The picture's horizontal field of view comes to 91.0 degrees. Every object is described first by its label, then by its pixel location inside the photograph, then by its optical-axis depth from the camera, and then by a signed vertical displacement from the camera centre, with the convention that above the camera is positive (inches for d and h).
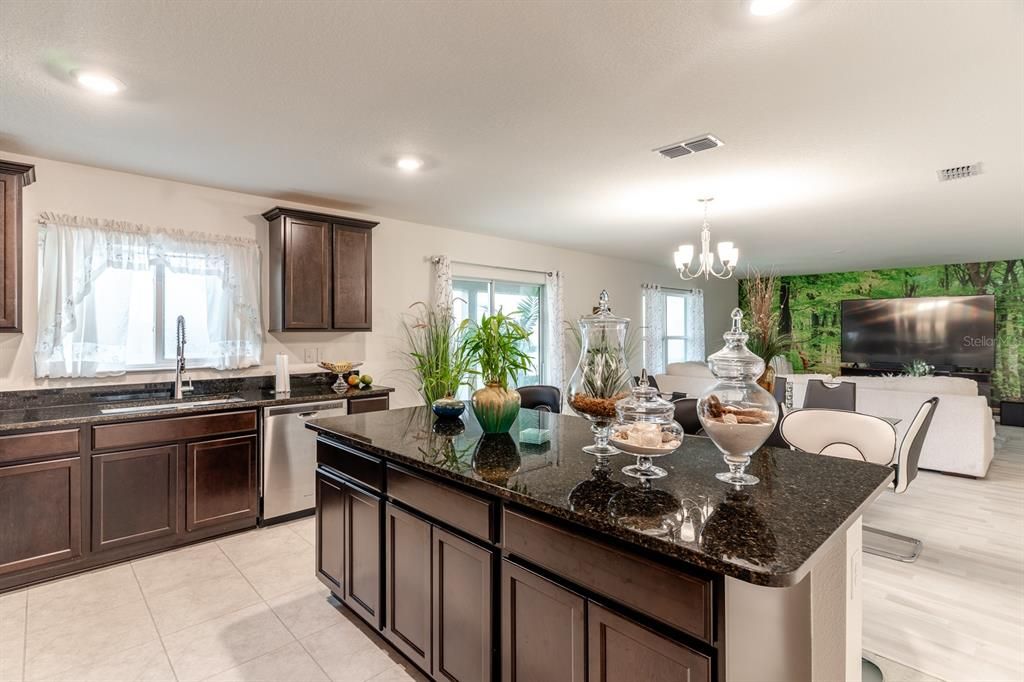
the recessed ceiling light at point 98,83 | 83.0 +44.4
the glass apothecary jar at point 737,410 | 54.7 -7.6
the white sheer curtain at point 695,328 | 338.6 +9.3
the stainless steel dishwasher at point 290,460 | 138.6 -33.0
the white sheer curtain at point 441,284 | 199.6 +23.3
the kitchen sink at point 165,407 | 120.5 -16.0
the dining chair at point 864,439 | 111.2 -22.4
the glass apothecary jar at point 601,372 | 67.2 -4.0
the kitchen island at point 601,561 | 43.1 -23.4
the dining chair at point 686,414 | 134.1 -19.4
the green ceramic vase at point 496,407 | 85.4 -11.1
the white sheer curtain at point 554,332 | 247.4 +5.0
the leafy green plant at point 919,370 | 270.2 -16.2
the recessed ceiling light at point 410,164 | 125.3 +45.5
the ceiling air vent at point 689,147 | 110.6 +44.3
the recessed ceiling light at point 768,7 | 64.8 +43.7
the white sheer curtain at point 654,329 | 301.1 +7.9
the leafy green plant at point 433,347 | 183.3 -1.7
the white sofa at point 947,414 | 181.8 -27.8
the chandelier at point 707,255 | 165.0 +29.4
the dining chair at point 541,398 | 160.2 -18.3
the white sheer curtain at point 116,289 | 124.3 +14.8
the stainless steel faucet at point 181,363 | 136.3 -5.3
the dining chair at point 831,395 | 166.1 -18.2
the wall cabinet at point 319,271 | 151.7 +22.5
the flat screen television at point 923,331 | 301.3 +6.1
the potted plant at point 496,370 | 85.6 -4.8
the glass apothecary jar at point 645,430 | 57.5 -10.4
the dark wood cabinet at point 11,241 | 109.9 +22.8
